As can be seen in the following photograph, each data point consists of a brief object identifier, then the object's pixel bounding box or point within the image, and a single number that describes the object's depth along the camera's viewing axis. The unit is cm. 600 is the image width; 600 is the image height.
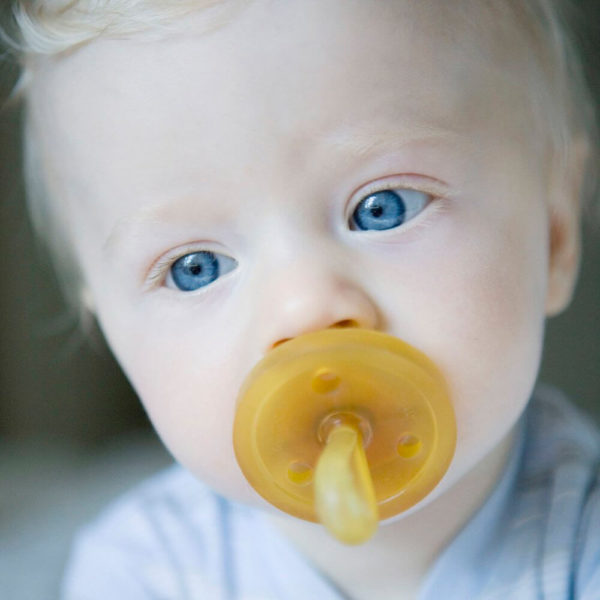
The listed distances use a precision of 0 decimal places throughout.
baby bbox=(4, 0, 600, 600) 29
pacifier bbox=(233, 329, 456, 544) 27
